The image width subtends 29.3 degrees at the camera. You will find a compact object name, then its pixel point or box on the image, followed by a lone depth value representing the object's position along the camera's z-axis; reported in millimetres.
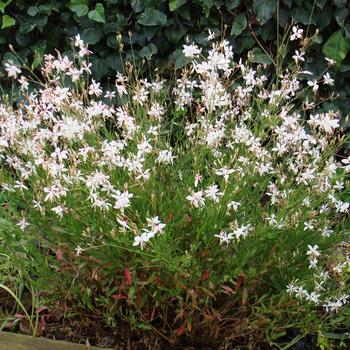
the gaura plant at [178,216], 2580
